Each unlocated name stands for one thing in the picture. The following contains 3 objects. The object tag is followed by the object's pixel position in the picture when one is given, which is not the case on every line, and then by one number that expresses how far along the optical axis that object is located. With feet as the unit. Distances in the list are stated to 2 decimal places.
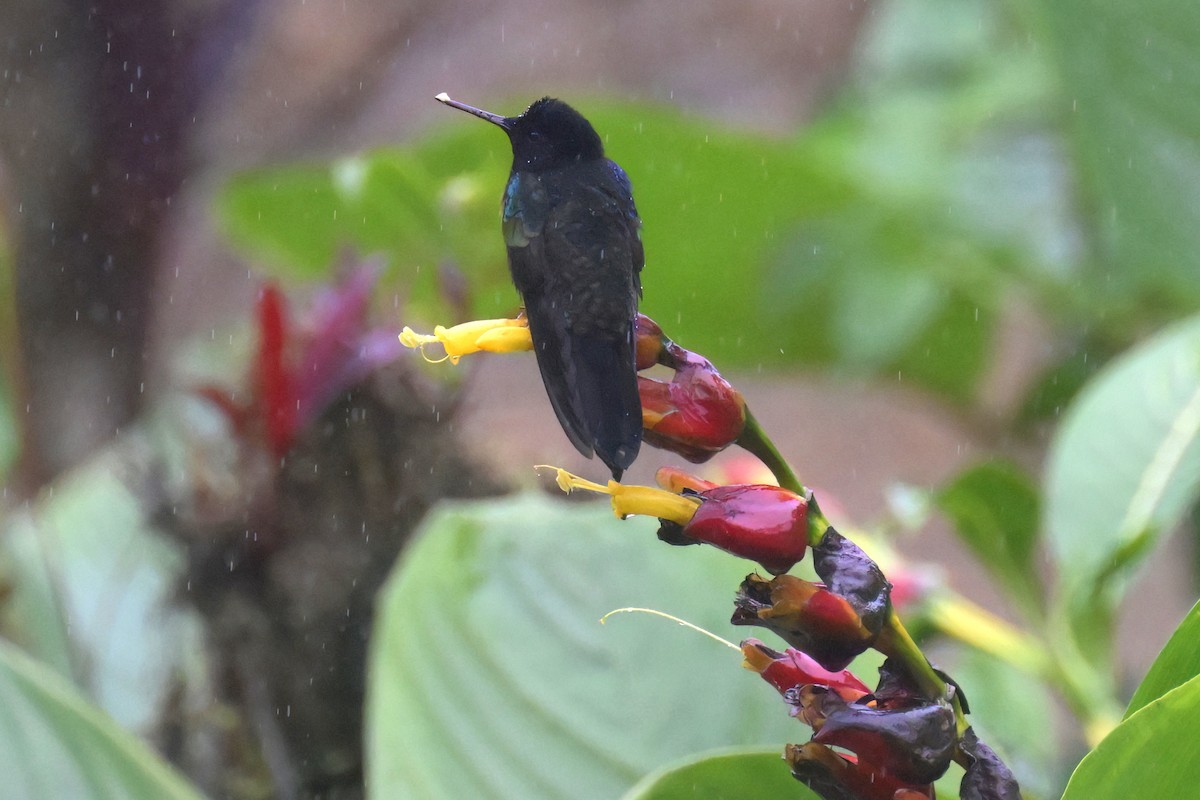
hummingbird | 13.76
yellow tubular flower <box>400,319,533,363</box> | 13.85
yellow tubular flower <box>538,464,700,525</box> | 13.75
